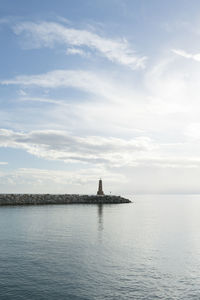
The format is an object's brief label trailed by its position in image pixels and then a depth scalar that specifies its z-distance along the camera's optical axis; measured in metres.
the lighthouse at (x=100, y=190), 126.38
